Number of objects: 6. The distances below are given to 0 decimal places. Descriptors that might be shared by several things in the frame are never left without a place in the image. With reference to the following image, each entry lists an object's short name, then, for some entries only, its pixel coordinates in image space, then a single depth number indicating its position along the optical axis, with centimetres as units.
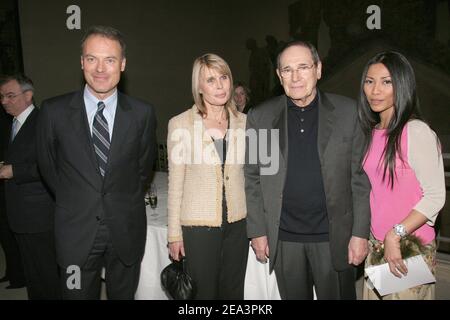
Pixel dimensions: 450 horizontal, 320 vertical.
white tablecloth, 241
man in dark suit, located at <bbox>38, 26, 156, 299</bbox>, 190
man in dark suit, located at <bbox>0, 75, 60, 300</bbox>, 272
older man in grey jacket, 193
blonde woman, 208
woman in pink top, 181
